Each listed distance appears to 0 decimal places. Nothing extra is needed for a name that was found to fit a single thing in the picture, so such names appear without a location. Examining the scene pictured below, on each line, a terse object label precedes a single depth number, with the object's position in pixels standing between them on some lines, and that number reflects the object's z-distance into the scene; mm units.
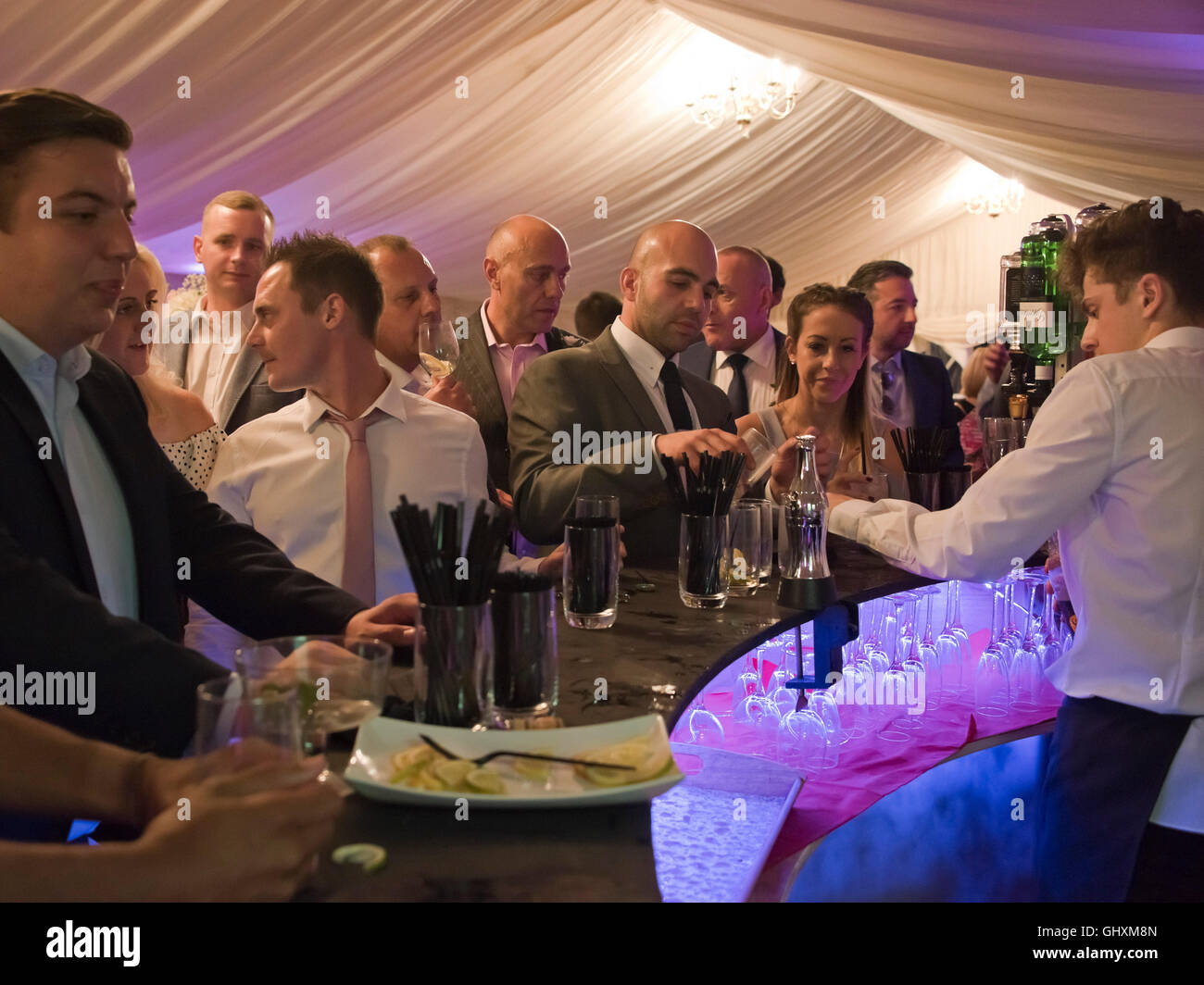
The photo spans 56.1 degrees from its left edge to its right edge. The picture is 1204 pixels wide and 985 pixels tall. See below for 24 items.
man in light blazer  4613
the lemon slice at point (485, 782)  1396
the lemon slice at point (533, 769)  1442
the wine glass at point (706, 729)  2566
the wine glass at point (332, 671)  1542
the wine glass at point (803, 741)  2672
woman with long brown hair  4102
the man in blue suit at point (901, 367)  5305
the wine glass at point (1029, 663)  3205
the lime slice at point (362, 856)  1245
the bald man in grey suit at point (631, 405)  3105
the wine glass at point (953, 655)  3182
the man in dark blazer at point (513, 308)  4488
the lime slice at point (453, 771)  1398
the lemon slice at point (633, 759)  1421
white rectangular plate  1378
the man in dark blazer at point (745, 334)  5609
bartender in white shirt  2309
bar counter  1228
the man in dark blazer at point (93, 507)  1597
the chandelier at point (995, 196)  15445
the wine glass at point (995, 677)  3147
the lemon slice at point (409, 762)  1419
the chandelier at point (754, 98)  9406
